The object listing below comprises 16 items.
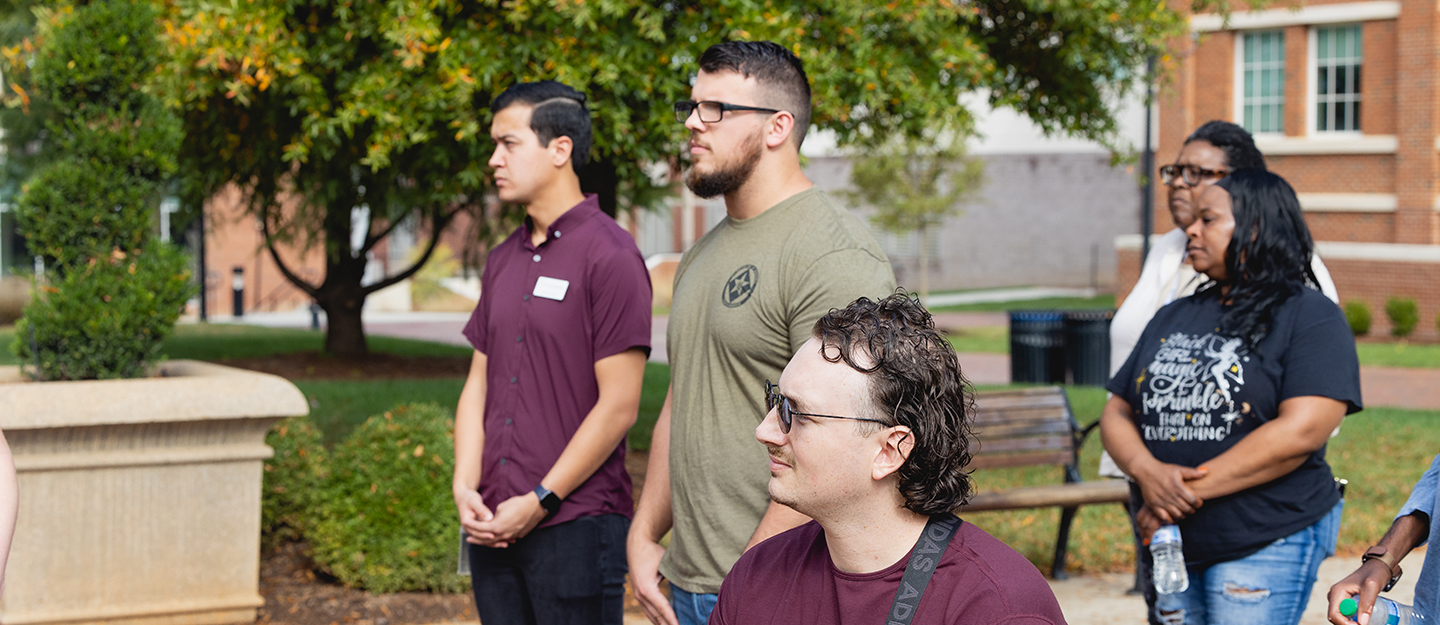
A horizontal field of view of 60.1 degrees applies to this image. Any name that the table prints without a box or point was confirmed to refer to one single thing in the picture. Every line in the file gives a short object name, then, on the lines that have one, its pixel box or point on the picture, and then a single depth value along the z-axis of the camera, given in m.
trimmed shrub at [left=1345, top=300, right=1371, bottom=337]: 21.19
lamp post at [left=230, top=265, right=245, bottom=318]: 27.78
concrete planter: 5.08
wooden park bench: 6.49
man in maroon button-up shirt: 3.23
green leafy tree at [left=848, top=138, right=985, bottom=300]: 27.98
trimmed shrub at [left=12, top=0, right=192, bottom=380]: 5.56
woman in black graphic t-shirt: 3.09
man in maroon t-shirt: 1.85
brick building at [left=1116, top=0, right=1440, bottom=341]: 21.89
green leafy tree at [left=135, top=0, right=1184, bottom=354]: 6.75
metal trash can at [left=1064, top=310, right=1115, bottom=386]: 13.74
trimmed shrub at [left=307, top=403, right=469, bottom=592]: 5.65
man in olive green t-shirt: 2.66
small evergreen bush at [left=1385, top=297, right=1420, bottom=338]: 20.83
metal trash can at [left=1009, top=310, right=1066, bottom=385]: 14.04
